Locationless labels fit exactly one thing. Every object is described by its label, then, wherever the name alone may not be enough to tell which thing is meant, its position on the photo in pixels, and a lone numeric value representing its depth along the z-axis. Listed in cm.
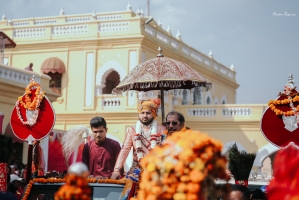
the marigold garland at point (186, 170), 272
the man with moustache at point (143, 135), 635
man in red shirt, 658
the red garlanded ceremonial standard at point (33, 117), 871
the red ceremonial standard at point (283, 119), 830
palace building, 2461
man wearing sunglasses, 624
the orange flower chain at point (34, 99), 880
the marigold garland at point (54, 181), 500
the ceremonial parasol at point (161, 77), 816
